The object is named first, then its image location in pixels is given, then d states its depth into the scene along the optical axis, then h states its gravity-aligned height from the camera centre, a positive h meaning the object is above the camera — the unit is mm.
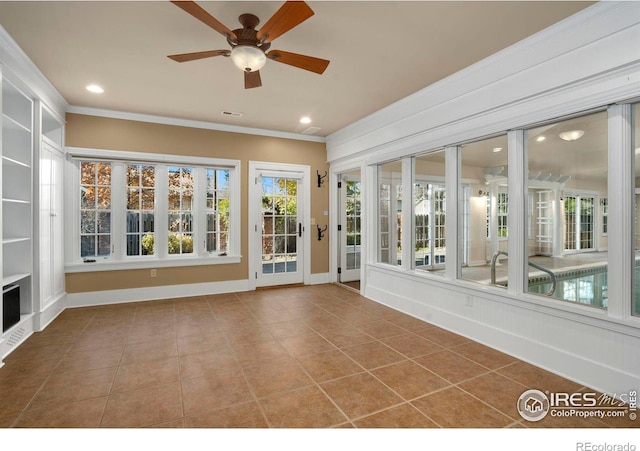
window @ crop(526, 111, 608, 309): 2533 +130
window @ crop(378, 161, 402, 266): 4615 +181
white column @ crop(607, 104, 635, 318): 2279 +103
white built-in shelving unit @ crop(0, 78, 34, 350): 3439 +378
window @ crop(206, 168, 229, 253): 5367 +262
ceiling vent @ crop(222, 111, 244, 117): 4742 +1637
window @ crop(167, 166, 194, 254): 5128 +252
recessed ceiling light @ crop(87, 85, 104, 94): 3805 +1622
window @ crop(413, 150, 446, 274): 4020 +150
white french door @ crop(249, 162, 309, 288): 5629 +30
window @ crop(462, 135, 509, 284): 3312 +175
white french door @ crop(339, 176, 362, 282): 6246 -52
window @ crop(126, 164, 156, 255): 4883 +259
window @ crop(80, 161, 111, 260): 4641 +238
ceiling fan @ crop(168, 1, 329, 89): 2080 +1324
